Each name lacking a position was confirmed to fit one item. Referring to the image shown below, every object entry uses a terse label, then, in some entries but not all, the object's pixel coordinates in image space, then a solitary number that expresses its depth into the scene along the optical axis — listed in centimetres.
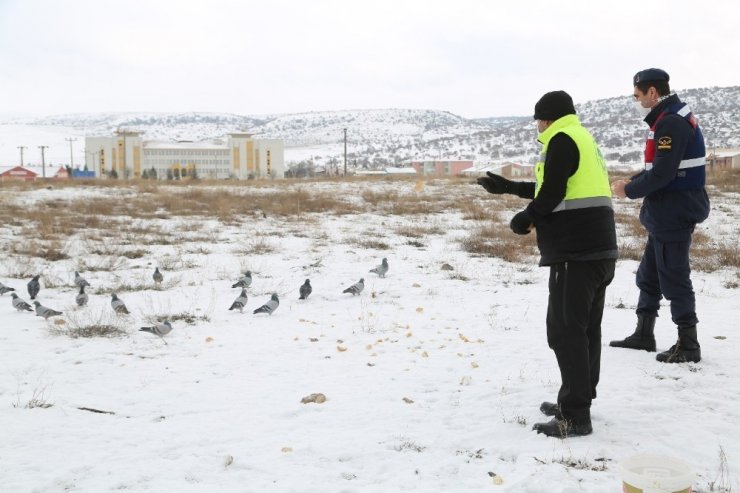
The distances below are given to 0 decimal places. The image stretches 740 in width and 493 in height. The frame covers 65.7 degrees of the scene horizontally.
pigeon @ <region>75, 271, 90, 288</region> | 806
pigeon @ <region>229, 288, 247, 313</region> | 725
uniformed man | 463
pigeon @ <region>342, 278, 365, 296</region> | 815
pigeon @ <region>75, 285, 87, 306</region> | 745
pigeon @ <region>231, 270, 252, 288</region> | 840
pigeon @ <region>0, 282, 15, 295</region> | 801
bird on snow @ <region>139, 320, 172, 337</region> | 611
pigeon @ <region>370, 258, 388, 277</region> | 938
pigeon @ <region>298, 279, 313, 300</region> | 801
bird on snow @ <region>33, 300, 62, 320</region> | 680
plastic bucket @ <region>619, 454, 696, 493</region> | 255
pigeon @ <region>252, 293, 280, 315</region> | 715
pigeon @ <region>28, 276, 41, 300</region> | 786
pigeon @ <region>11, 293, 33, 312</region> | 717
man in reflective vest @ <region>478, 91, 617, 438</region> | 354
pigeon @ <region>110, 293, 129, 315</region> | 704
